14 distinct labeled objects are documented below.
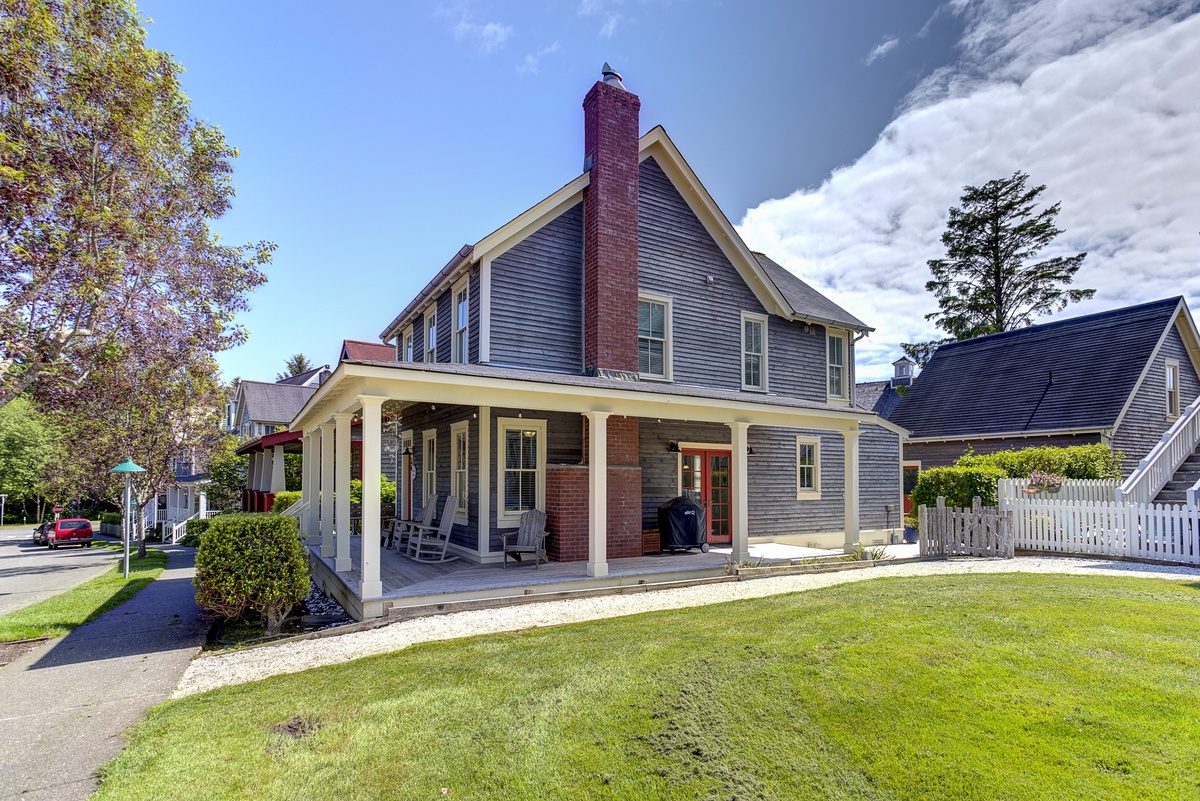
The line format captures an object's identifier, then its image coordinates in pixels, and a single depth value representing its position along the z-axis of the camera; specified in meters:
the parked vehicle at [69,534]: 27.41
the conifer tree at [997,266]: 32.78
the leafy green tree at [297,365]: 62.44
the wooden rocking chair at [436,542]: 10.98
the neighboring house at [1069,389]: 18.94
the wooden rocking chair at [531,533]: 10.30
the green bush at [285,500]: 18.44
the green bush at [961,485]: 14.25
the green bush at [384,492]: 22.29
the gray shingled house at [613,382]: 10.37
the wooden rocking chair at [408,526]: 11.90
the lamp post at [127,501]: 13.16
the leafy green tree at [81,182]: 8.80
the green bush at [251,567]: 7.20
